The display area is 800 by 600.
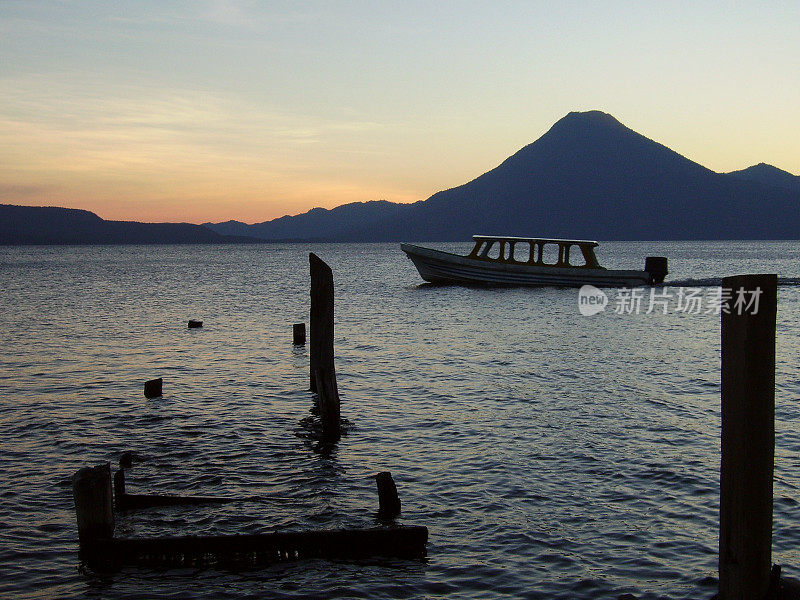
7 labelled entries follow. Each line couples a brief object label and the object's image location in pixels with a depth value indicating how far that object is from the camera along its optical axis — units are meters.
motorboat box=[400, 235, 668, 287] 45.03
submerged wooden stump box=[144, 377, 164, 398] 15.89
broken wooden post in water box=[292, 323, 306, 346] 24.06
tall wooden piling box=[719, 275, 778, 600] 4.57
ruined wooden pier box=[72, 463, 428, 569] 7.23
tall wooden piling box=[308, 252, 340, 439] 12.45
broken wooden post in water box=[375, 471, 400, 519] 8.34
